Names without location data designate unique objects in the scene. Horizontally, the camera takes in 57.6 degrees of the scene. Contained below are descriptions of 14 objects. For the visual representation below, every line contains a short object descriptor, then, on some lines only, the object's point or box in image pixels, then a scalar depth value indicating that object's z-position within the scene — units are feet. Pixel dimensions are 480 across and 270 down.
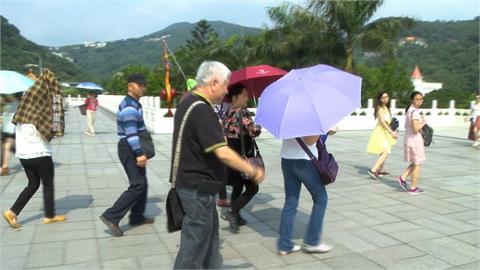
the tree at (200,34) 184.03
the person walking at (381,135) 24.59
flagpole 59.06
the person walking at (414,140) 20.51
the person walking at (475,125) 40.67
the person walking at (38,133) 14.92
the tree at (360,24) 65.46
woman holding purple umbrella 12.55
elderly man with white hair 9.08
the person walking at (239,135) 15.26
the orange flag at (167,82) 58.96
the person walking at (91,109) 47.16
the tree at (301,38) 69.00
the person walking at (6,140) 23.54
